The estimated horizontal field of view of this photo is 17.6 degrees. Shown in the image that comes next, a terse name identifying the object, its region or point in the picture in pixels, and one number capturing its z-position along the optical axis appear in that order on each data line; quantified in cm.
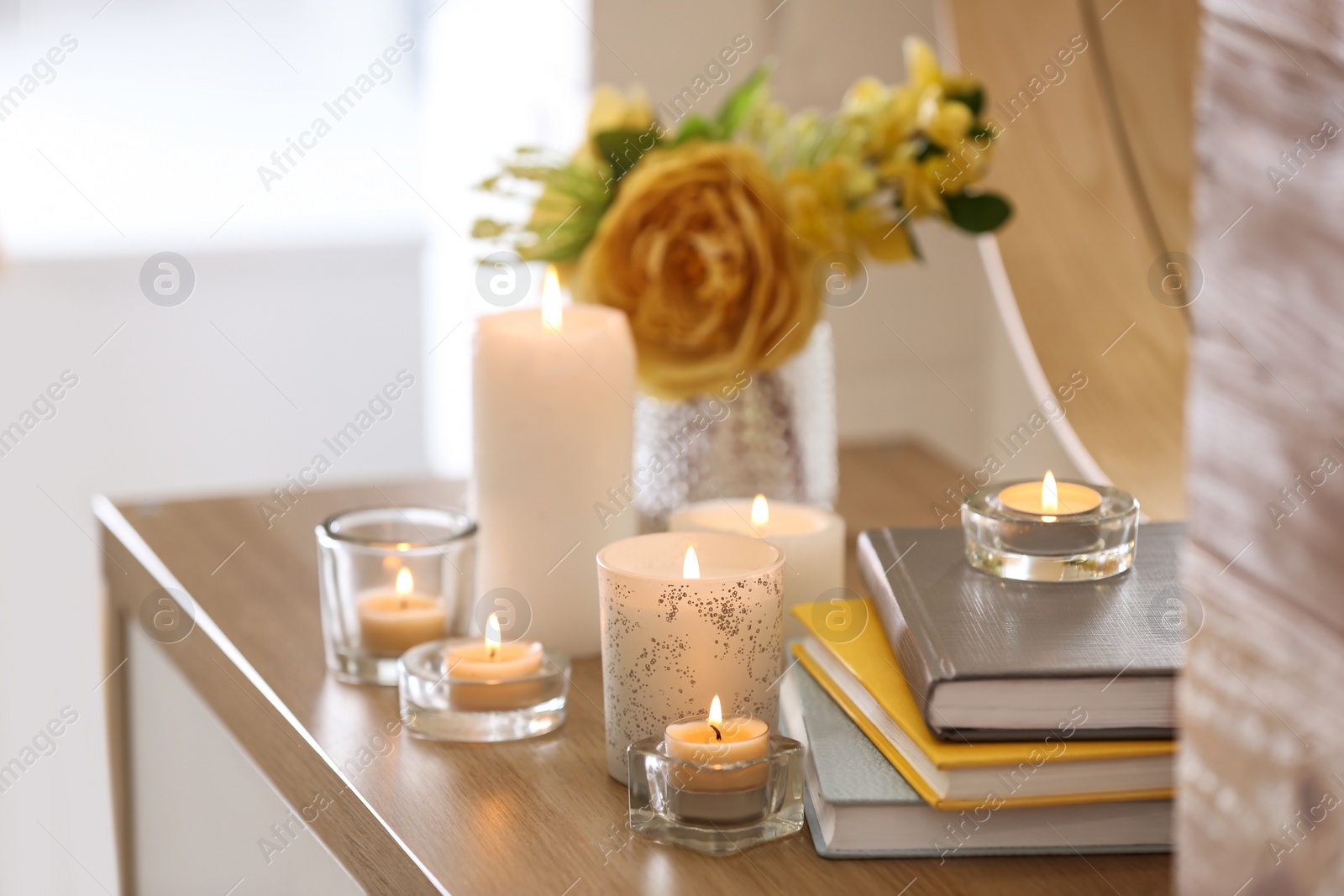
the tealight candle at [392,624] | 185
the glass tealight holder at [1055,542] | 174
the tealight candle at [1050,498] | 176
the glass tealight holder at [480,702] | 178
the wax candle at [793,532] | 188
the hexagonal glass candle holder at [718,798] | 168
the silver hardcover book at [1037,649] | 167
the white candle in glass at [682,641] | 172
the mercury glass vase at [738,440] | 205
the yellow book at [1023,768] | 166
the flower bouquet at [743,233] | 199
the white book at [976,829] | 168
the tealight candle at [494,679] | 178
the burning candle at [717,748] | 168
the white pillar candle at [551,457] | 187
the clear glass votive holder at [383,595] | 185
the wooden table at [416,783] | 167
